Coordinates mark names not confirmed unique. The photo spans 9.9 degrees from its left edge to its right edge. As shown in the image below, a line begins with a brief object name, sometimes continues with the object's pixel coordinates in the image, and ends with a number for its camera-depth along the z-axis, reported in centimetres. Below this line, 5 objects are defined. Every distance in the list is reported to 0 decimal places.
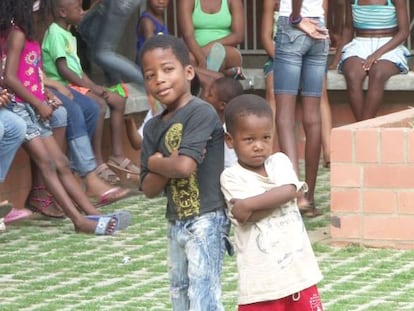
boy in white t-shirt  946
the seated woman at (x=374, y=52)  2063
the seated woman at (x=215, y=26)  2052
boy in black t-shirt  981
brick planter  1469
